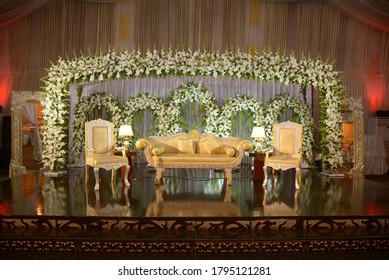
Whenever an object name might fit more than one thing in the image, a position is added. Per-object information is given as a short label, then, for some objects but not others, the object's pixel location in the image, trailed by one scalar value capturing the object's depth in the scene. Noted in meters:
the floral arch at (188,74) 8.08
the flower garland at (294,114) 9.95
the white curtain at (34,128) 12.64
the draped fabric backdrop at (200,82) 10.44
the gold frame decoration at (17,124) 9.60
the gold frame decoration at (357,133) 9.62
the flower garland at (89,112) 9.80
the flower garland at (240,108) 9.93
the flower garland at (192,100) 9.83
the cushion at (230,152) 7.58
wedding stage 4.56
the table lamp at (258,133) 8.41
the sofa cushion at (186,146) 8.20
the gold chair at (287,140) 7.85
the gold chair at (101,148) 7.12
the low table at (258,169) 8.17
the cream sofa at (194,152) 7.49
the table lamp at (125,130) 8.45
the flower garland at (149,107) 9.91
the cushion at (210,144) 8.11
